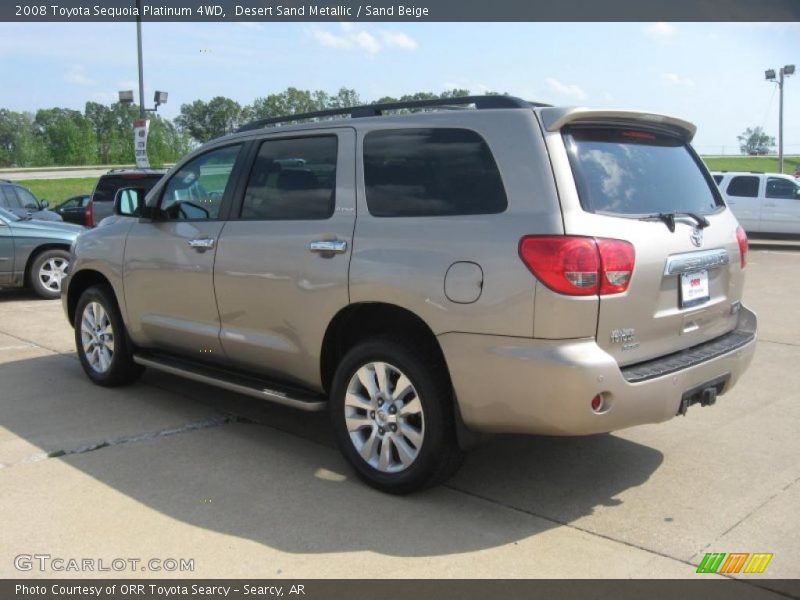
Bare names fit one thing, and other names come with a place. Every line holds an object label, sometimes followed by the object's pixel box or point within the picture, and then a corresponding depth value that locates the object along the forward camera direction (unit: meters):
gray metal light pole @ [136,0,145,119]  22.08
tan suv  3.50
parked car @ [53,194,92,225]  19.59
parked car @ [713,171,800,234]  18.72
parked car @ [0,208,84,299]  10.53
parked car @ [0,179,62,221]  14.18
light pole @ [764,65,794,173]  34.91
